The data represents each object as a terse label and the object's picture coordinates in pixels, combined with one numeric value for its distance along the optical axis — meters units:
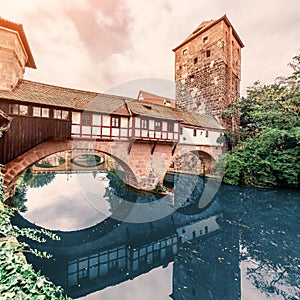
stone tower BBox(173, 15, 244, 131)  16.17
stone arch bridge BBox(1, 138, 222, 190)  7.28
